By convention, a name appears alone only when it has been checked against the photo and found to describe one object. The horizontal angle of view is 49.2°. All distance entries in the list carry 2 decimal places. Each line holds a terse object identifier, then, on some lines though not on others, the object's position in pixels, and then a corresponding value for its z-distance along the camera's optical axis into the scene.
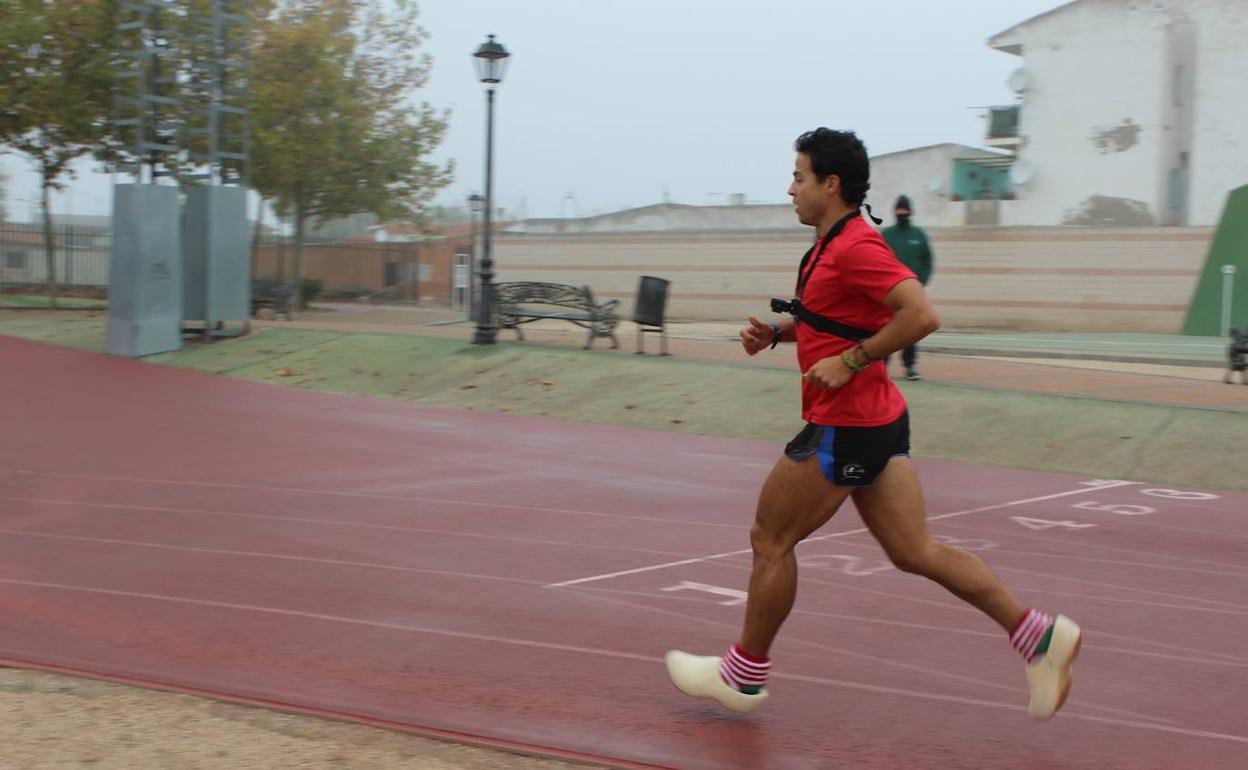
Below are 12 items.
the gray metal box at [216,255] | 19.11
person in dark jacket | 13.94
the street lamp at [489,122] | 18.34
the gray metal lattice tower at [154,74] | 18.20
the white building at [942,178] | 46.88
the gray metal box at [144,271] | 18.17
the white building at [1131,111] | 37.28
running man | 4.11
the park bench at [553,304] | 18.05
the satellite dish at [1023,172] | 41.56
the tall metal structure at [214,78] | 18.88
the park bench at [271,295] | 26.39
